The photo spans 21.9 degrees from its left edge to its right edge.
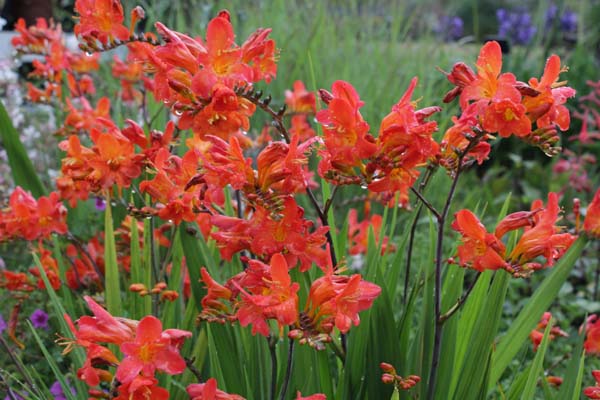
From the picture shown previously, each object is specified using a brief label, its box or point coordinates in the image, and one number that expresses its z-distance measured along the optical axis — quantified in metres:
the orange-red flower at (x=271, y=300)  0.94
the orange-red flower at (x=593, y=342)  1.19
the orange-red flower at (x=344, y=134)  0.97
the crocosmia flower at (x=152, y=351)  0.94
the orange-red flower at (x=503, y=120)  0.98
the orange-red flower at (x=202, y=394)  0.96
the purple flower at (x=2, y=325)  1.34
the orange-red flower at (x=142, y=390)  0.93
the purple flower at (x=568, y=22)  6.73
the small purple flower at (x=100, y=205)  1.57
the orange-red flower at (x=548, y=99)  0.99
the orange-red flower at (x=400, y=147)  0.97
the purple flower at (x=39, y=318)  1.40
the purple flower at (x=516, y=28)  6.66
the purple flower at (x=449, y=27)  6.54
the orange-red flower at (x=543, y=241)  1.02
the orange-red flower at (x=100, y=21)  1.17
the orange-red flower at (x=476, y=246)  1.01
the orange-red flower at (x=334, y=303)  0.96
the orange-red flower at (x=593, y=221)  1.05
